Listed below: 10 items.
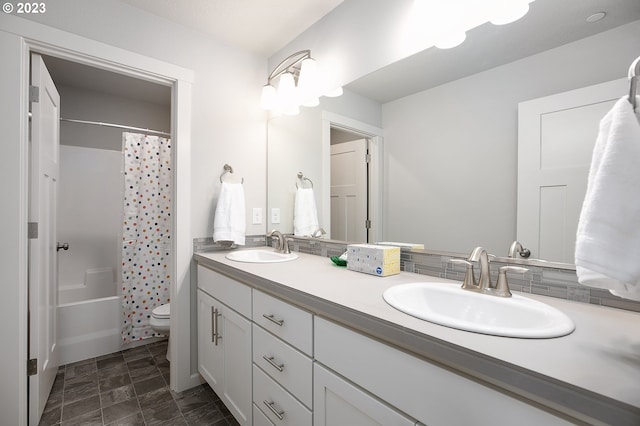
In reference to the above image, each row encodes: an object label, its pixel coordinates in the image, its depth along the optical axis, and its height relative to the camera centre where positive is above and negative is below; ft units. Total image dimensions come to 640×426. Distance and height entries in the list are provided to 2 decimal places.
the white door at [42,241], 4.94 -0.60
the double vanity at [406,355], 1.65 -1.06
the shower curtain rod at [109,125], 8.23 +2.40
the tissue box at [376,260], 4.02 -0.69
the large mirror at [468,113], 2.94 +1.36
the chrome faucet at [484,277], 3.05 -0.71
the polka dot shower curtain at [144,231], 8.10 -0.66
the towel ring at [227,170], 6.77 +0.92
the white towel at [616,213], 1.60 +0.00
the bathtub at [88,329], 6.97 -3.00
